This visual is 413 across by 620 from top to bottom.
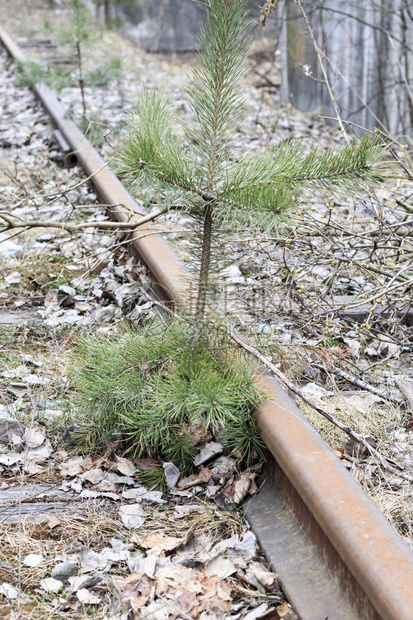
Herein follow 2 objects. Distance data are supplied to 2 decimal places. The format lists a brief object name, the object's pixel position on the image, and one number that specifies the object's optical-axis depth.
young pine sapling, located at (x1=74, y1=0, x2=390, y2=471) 2.52
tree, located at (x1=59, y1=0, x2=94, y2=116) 8.28
